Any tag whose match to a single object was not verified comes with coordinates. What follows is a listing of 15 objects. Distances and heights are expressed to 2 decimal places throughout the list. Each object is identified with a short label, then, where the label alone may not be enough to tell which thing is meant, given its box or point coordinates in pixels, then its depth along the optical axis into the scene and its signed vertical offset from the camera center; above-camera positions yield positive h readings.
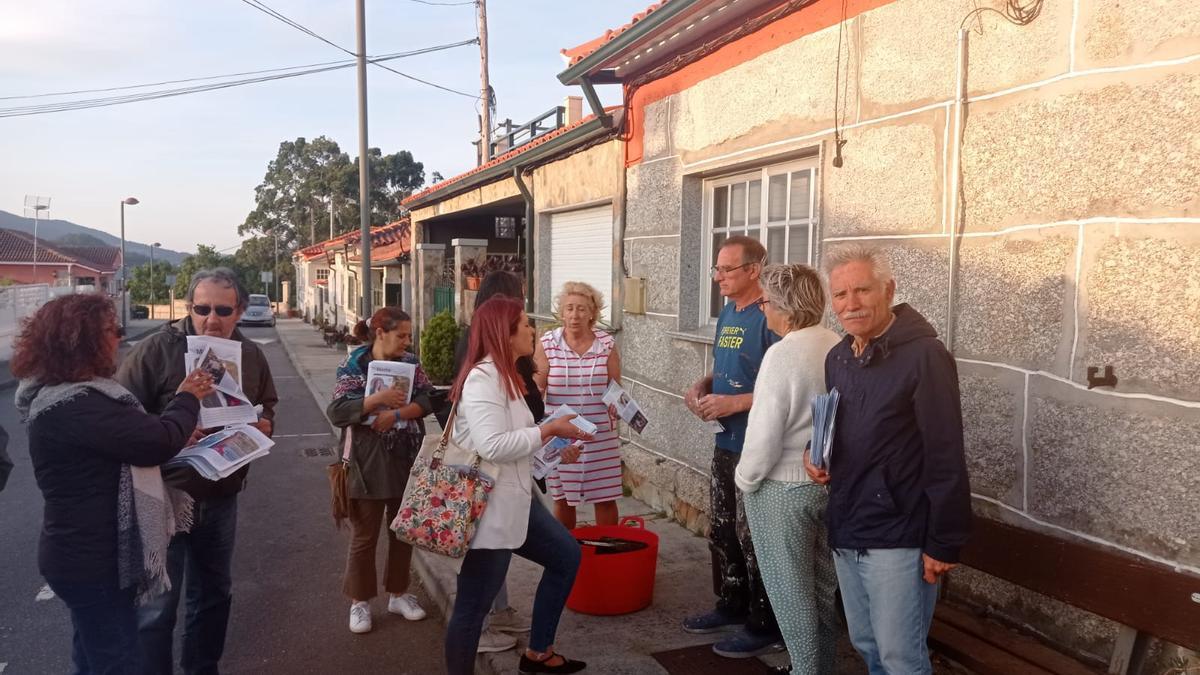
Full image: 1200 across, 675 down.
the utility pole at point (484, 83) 21.78 +5.29
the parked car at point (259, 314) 38.97 -2.10
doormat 3.61 -1.77
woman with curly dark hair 2.61 -0.66
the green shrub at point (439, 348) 11.61 -1.08
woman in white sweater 2.87 -0.74
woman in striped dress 4.48 -0.60
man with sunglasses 3.16 -0.99
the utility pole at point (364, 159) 12.11 +1.80
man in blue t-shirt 3.62 -0.57
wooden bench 2.52 -1.07
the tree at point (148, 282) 61.75 -0.98
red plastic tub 4.13 -1.58
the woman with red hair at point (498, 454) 3.06 -0.68
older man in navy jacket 2.37 -0.56
